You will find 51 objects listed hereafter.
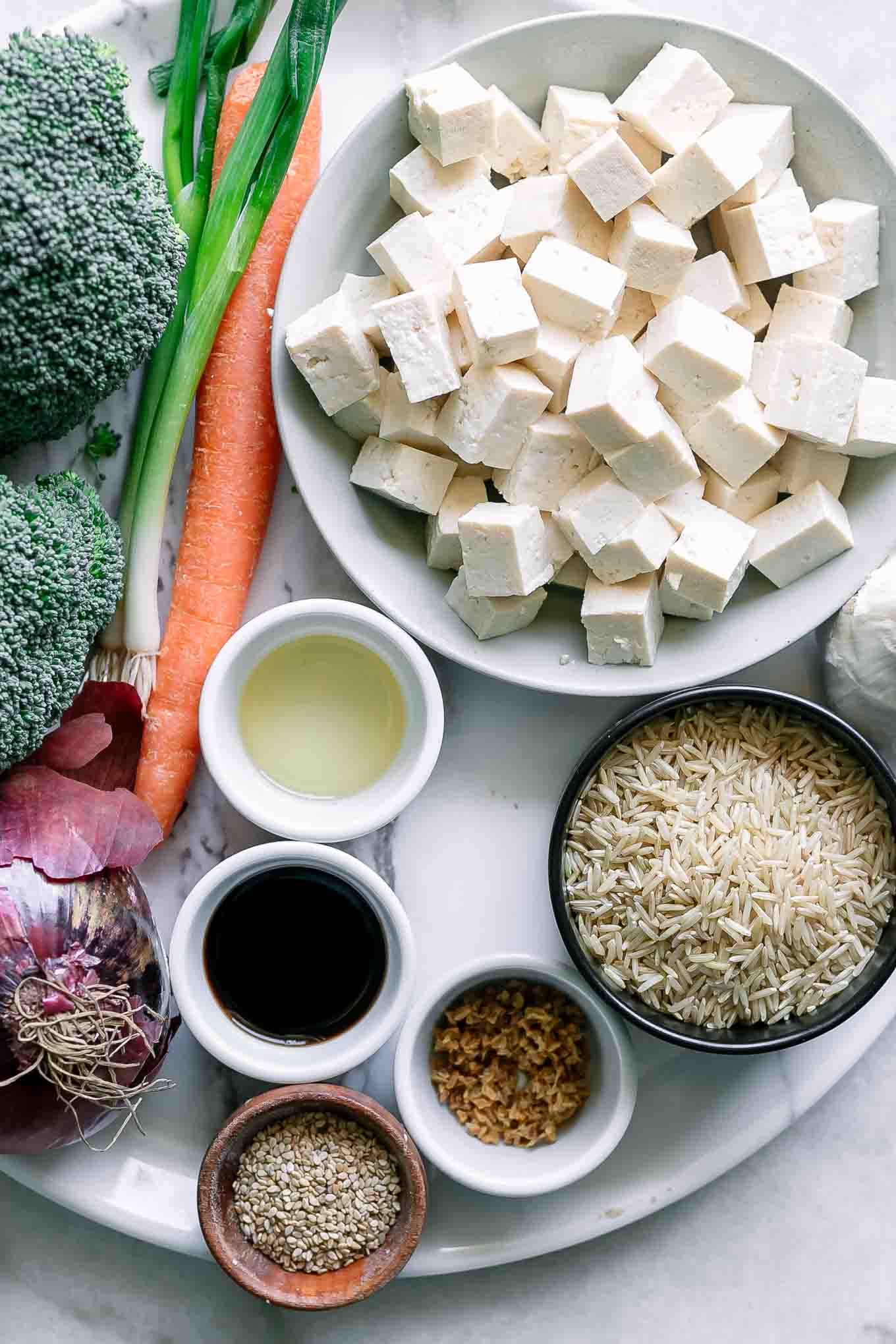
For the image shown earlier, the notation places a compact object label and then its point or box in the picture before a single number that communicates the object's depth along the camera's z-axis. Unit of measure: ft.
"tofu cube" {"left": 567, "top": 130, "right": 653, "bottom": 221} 1.76
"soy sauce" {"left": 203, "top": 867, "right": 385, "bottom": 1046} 1.84
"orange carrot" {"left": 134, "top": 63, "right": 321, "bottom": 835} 1.88
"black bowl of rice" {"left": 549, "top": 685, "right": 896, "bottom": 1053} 1.80
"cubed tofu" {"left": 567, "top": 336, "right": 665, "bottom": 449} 1.74
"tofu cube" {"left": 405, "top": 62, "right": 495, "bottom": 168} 1.76
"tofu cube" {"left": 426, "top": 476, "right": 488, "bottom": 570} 1.82
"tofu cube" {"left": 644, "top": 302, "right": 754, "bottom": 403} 1.75
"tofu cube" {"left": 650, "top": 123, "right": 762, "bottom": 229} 1.77
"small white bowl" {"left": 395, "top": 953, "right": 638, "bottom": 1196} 1.81
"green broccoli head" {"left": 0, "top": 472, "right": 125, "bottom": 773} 1.73
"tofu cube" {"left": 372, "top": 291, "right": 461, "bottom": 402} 1.76
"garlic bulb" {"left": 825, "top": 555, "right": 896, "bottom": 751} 1.82
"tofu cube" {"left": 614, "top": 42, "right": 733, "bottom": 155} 1.78
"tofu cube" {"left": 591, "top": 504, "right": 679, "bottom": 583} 1.78
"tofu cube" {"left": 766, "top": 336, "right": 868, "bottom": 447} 1.78
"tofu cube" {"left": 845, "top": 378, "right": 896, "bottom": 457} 1.80
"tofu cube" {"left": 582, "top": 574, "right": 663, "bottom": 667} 1.80
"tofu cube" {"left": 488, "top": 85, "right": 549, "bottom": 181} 1.80
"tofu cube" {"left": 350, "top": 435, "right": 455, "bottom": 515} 1.81
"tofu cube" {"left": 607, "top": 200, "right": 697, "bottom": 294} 1.77
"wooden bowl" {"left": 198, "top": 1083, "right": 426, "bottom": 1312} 1.79
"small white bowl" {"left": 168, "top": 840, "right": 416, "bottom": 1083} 1.80
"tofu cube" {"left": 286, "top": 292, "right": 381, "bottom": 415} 1.77
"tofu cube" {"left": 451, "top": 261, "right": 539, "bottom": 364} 1.74
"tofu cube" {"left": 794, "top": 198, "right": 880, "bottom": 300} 1.81
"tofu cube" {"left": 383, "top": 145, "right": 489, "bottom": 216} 1.80
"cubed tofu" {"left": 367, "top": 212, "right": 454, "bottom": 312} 1.78
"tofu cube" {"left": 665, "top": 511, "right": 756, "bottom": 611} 1.78
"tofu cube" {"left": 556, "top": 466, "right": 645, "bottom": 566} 1.78
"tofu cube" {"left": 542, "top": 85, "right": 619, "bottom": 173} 1.79
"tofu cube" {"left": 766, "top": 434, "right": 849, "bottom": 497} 1.83
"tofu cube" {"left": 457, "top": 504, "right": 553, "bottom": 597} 1.76
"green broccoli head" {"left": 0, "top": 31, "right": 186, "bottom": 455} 1.66
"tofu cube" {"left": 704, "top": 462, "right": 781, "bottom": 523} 1.83
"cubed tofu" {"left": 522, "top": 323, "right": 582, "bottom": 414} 1.78
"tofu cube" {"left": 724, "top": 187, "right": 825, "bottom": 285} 1.79
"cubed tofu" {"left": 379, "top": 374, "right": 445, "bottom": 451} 1.80
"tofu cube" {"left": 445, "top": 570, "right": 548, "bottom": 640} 1.81
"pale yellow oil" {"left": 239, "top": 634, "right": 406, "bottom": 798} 1.88
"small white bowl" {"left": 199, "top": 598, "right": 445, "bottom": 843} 1.82
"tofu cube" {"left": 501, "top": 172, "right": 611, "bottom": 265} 1.78
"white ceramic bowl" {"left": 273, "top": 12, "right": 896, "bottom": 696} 1.81
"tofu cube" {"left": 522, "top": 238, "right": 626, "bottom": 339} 1.75
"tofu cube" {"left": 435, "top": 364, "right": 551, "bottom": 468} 1.76
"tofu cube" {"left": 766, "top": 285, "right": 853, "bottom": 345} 1.80
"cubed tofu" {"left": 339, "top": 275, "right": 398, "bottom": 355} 1.80
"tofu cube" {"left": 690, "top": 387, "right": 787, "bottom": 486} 1.79
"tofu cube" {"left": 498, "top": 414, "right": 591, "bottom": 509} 1.79
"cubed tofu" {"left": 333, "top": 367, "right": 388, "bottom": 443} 1.82
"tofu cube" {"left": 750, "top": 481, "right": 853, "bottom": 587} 1.81
